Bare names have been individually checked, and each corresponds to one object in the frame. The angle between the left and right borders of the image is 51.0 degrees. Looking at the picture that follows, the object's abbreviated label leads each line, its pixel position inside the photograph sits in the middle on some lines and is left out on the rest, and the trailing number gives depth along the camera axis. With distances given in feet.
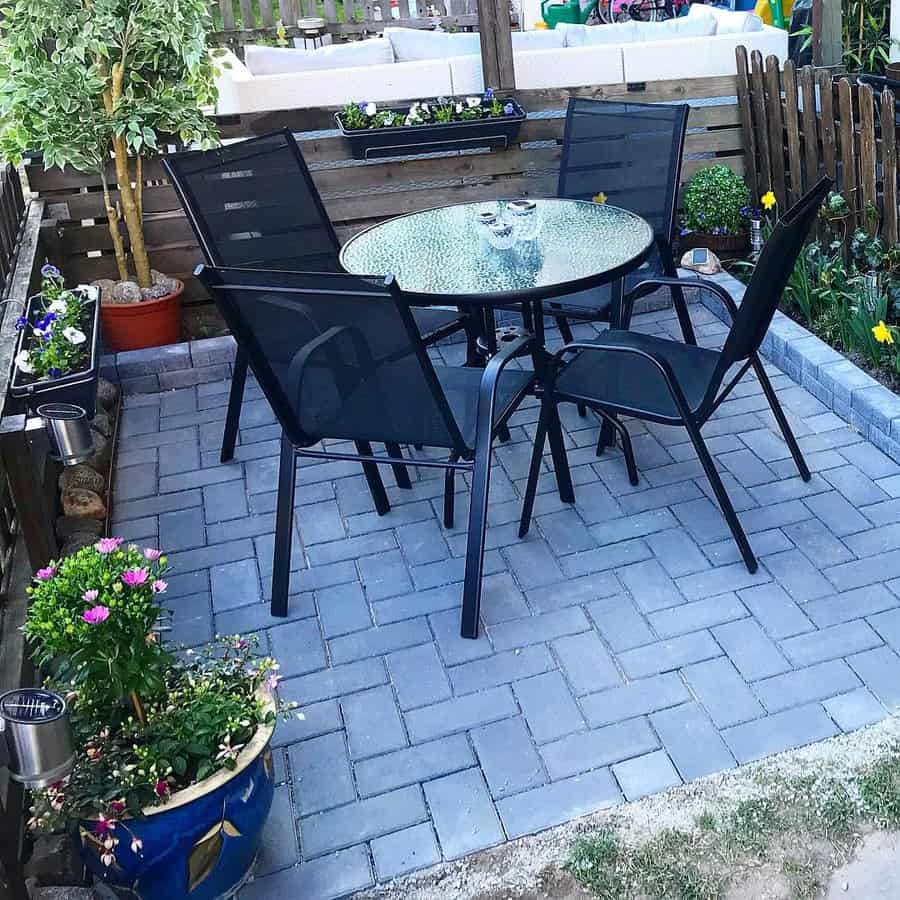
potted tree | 11.73
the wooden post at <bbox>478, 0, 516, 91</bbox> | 14.32
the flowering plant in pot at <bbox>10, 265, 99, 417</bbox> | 9.21
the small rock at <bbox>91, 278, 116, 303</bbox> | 13.24
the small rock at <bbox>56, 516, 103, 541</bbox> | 9.29
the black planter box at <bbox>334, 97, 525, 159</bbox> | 13.71
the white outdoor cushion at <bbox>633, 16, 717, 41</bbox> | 19.70
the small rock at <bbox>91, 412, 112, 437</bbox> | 11.55
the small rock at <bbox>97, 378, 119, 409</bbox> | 12.37
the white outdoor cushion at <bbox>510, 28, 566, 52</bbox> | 20.72
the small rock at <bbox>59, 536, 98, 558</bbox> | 9.00
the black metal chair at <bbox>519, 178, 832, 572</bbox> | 7.70
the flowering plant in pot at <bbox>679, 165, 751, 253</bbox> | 14.34
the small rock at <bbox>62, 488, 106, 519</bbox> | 9.72
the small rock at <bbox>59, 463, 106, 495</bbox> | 10.10
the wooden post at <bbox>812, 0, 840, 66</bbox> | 15.51
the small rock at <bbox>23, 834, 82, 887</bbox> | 5.90
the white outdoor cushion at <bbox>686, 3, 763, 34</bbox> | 19.83
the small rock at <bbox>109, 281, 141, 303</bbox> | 13.19
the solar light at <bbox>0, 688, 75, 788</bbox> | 4.78
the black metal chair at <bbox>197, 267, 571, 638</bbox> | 7.02
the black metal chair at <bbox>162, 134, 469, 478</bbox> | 10.19
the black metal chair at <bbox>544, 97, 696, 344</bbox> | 10.85
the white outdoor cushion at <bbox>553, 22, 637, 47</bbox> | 20.21
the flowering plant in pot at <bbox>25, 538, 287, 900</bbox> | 5.09
